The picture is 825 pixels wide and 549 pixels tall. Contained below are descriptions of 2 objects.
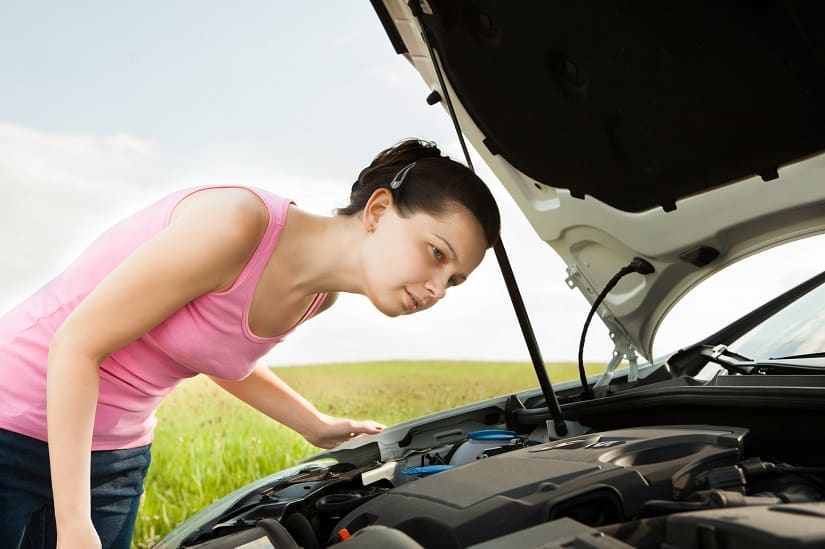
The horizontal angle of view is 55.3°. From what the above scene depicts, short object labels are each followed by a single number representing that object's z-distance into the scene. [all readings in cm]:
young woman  125
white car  103
